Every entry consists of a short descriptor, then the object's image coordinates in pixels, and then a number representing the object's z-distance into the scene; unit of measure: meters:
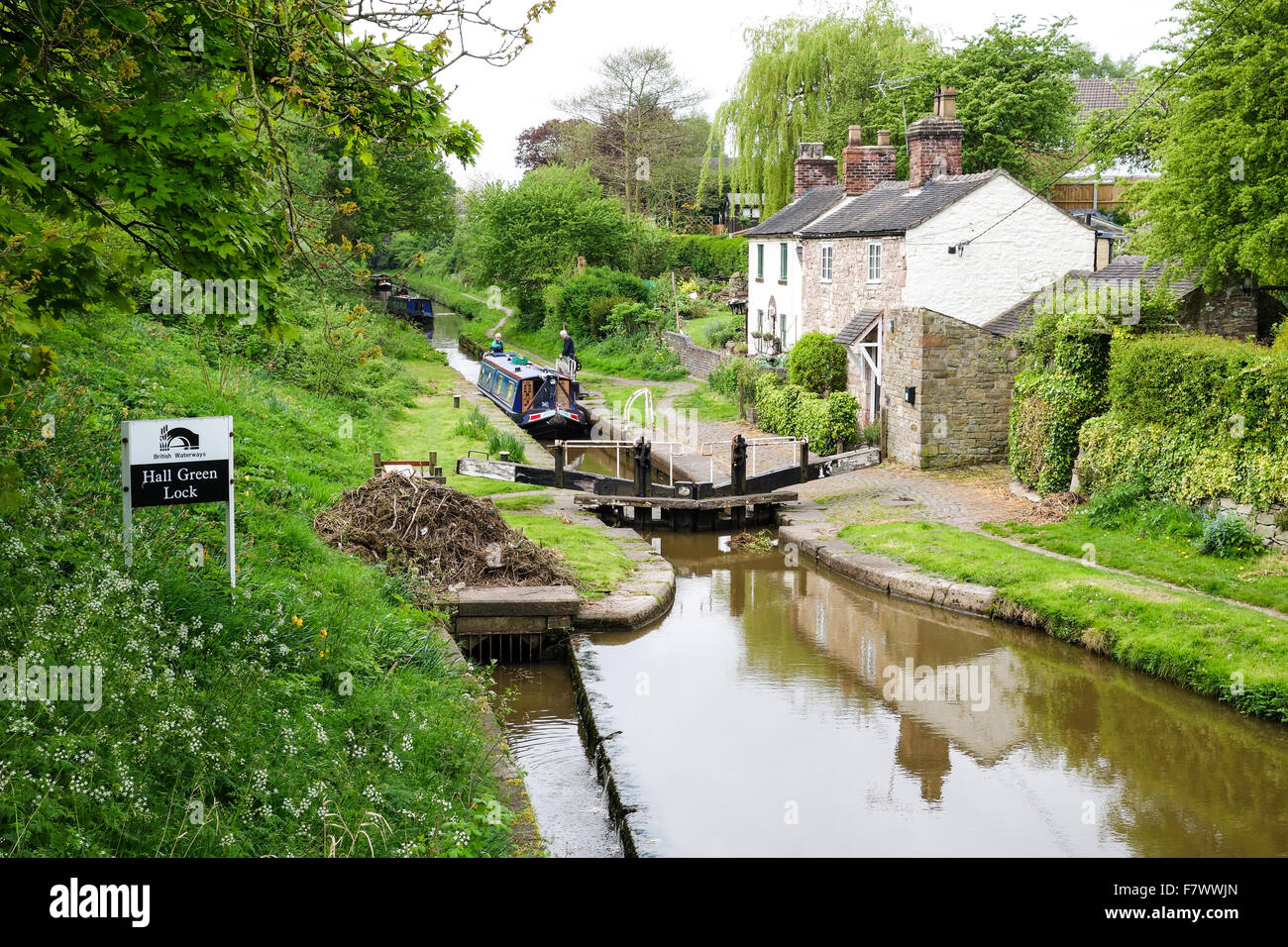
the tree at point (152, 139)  5.98
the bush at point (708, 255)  45.66
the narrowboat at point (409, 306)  47.66
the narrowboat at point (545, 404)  25.81
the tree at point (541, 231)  42.53
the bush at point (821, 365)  23.61
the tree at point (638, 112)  52.22
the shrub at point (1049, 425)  16.84
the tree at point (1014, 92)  35.12
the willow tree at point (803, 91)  37.72
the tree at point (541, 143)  64.69
